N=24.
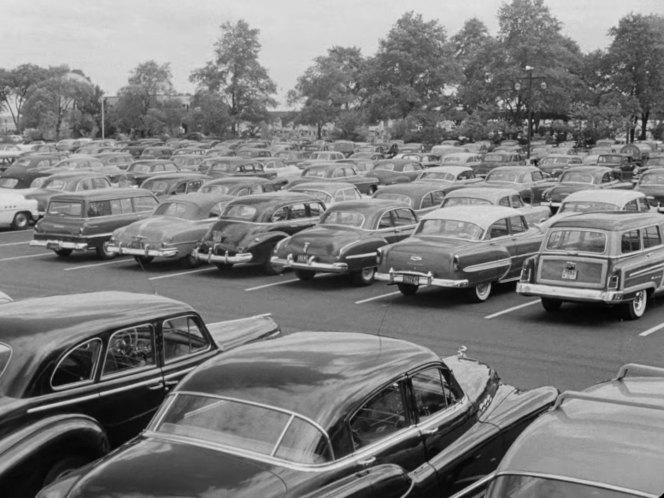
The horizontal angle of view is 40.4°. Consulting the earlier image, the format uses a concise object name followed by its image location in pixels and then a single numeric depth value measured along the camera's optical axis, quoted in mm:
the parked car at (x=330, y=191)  22531
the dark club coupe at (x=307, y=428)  4934
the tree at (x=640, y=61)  69688
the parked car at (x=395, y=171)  33438
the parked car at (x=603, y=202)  19672
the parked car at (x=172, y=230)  18219
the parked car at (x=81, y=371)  6191
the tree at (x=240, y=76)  70438
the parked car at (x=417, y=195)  21109
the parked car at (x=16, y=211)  24750
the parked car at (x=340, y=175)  30203
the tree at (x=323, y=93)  72375
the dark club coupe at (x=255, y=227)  17609
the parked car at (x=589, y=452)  4270
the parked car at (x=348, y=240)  16266
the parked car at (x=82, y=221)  19500
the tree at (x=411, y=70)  65312
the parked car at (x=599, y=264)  13211
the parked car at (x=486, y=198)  19797
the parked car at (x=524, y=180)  26859
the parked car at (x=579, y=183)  25953
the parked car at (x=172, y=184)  25359
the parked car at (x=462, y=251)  14531
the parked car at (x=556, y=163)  35281
